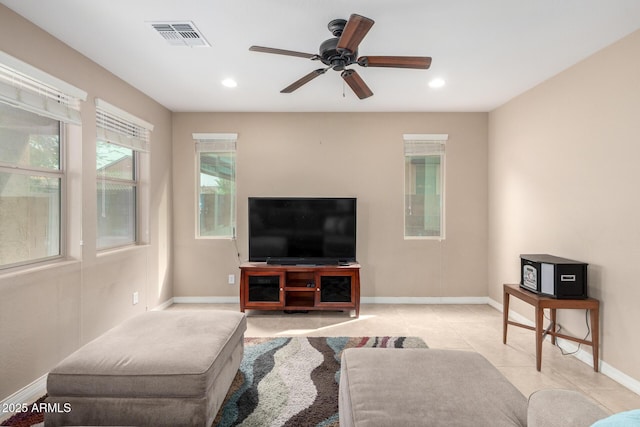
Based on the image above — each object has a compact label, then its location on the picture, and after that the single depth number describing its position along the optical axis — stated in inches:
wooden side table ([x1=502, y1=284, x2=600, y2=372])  99.7
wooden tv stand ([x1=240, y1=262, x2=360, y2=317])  150.6
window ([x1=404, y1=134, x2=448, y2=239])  174.7
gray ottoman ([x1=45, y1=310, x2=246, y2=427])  63.0
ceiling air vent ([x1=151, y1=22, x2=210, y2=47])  90.0
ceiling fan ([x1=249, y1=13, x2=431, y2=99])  80.0
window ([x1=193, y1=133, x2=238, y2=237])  173.9
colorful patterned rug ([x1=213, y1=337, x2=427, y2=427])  76.7
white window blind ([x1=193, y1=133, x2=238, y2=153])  172.2
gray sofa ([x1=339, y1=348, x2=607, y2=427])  42.6
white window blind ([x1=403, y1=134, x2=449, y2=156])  172.9
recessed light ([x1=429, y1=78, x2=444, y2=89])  129.0
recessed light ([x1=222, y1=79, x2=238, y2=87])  129.0
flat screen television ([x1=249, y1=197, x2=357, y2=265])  157.8
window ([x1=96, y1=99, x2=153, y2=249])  121.2
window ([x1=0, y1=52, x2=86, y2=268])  85.0
